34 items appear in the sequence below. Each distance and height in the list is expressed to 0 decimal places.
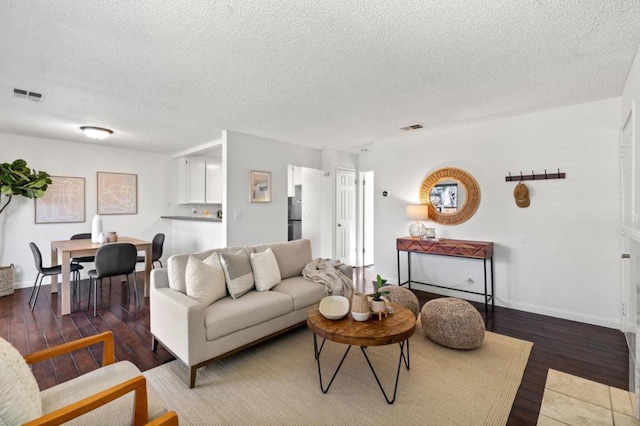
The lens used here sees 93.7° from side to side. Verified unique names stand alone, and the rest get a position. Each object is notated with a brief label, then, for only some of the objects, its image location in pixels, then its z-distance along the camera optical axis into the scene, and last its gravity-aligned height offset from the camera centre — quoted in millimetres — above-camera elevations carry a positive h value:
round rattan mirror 4125 +238
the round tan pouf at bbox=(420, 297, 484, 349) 2596 -1004
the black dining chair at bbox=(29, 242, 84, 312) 3842 -745
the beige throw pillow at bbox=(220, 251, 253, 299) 2678 -563
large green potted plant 4223 +476
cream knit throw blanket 3223 -720
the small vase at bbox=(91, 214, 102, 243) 4302 -226
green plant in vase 2189 -662
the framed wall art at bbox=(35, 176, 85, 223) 4961 +196
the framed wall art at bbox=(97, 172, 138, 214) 5523 +387
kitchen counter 5012 -98
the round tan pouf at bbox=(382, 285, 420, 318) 3103 -904
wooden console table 3699 -484
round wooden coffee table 1887 -781
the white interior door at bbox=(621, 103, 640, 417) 2197 -275
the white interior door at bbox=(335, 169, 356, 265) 6059 -79
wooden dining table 3588 -525
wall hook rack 3479 +422
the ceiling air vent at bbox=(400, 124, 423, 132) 4160 +1204
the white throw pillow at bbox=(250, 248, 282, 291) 2908 -578
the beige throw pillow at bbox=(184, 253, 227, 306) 2428 -572
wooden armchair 1046 -740
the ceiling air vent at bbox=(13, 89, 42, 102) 2908 +1181
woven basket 4328 -970
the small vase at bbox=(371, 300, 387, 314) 2186 -690
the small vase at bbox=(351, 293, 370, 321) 2129 -690
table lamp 4367 -48
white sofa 2158 -831
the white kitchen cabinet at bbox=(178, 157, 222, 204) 6238 +643
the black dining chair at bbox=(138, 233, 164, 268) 4944 -562
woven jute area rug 1827 -1232
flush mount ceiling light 4062 +1120
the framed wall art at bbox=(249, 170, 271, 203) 4750 +421
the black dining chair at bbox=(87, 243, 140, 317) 3637 -591
